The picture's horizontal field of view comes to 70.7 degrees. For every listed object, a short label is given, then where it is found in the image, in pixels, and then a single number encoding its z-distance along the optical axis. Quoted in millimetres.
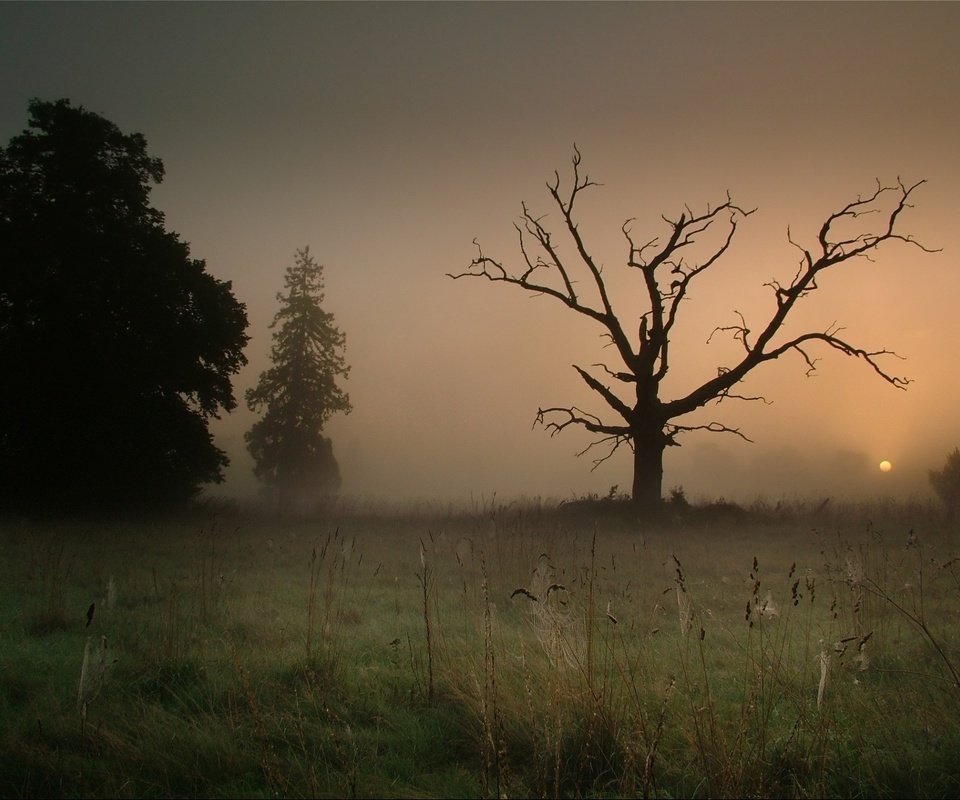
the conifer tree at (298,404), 35312
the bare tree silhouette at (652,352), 20000
